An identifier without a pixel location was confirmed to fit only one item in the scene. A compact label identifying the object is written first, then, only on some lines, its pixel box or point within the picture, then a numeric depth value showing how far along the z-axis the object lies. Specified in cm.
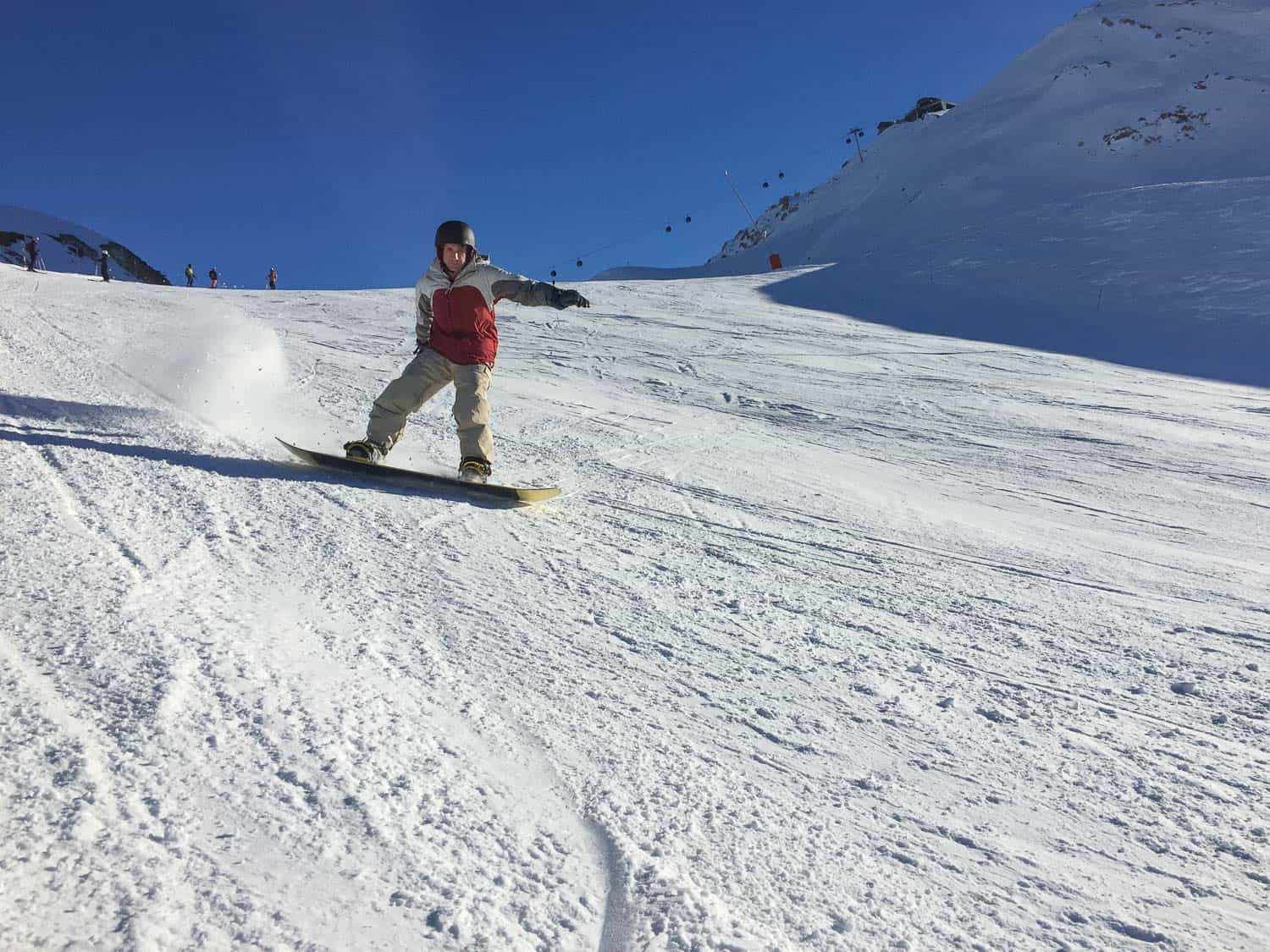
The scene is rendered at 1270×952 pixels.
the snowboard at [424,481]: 359
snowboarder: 410
